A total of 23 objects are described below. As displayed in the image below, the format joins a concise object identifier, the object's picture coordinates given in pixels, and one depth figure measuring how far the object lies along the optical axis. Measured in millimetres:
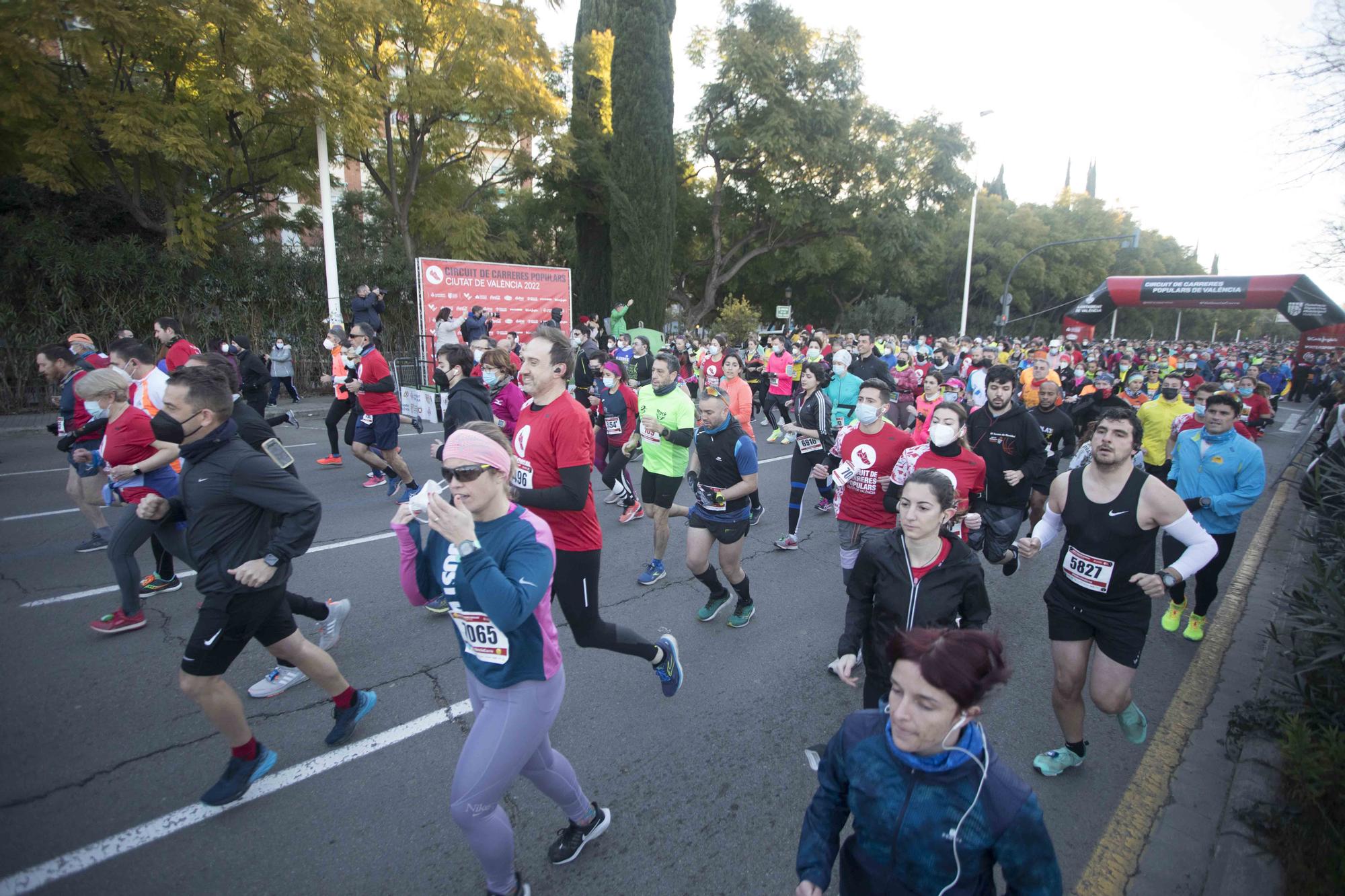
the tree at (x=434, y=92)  14422
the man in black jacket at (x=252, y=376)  8773
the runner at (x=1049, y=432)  6062
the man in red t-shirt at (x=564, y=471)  3508
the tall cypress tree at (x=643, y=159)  22750
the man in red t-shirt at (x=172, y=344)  7957
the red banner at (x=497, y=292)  16203
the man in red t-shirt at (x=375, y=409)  7484
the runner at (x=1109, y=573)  3223
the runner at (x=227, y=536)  2959
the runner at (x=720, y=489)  4848
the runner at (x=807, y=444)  6402
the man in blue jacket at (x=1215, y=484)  4891
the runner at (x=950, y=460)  4434
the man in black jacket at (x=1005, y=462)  5352
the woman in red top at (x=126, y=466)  4395
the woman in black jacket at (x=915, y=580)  2842
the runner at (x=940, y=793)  1638
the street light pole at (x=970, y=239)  29781
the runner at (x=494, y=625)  2225
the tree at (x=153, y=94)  11156
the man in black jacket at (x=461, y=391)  5641
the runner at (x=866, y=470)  4656
